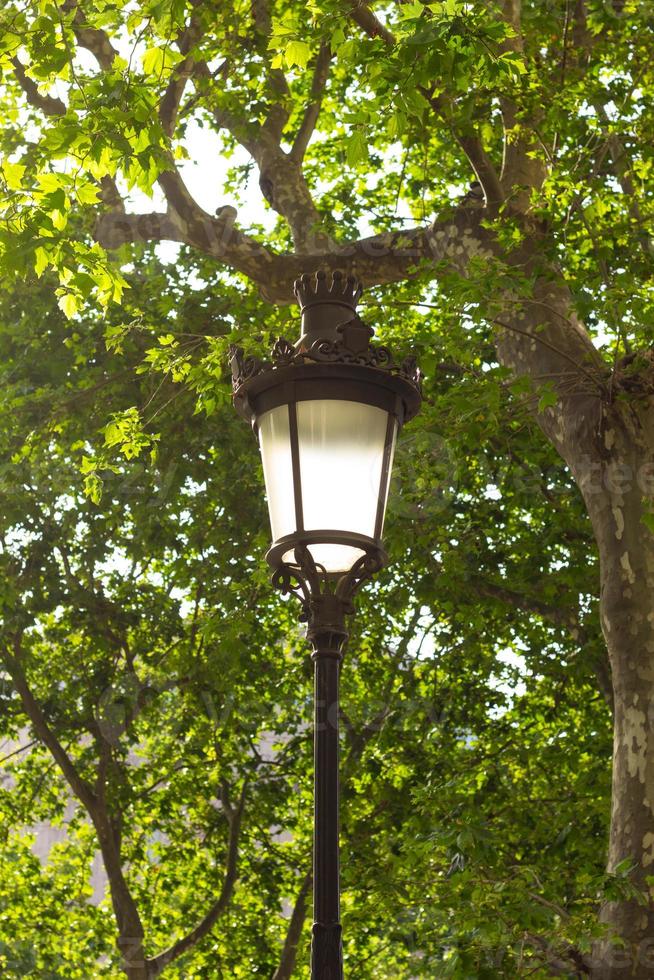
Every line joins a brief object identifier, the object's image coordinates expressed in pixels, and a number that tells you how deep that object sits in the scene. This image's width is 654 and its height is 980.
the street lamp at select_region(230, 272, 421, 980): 3.53
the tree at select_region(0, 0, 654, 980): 5.99
